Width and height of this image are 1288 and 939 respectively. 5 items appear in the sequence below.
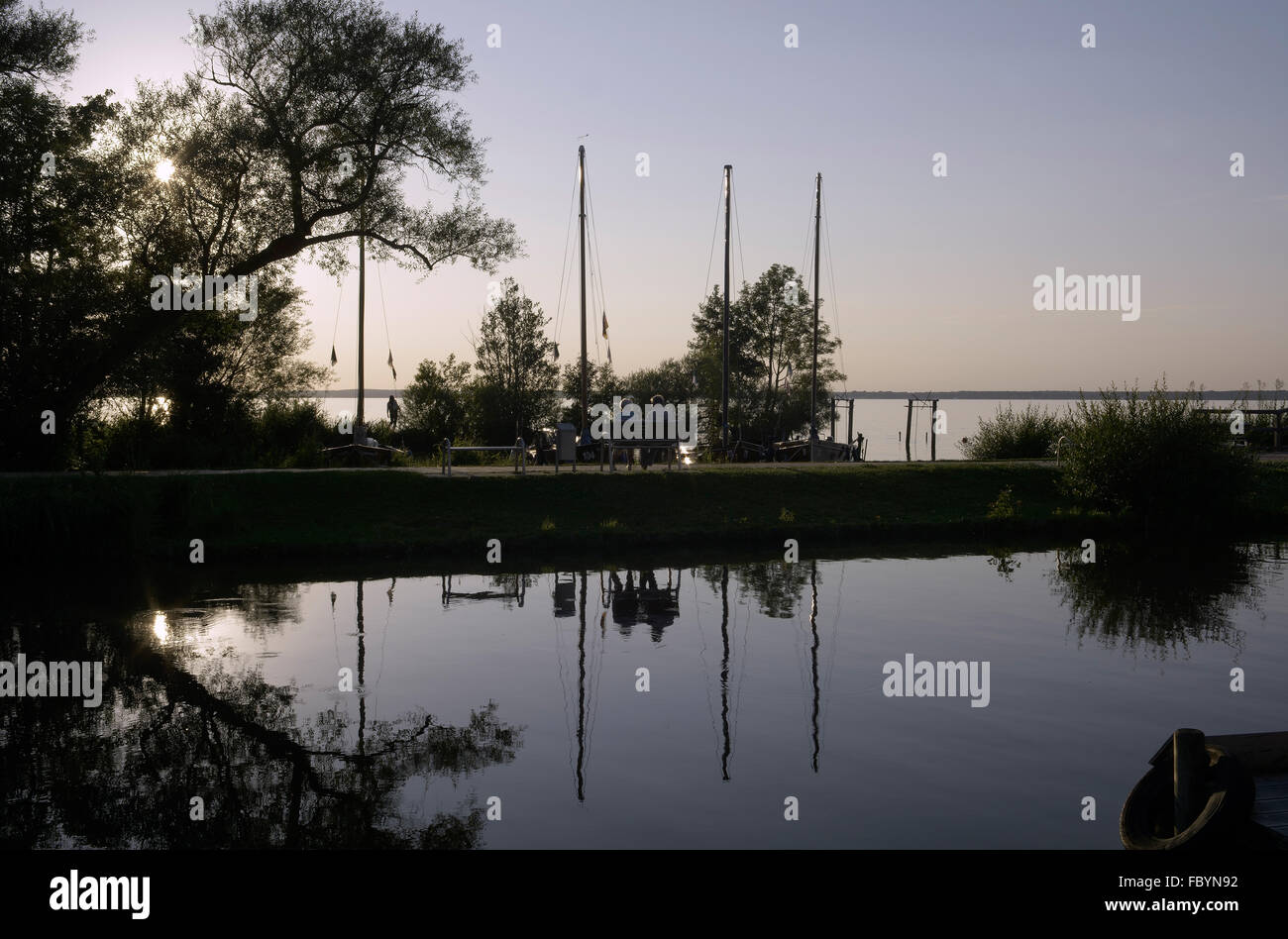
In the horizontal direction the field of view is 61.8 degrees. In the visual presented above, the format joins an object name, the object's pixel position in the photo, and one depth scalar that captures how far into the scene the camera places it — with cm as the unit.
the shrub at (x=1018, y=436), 3738
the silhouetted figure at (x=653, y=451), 2844
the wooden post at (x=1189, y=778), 734
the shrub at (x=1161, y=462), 2562
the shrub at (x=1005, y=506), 2639
